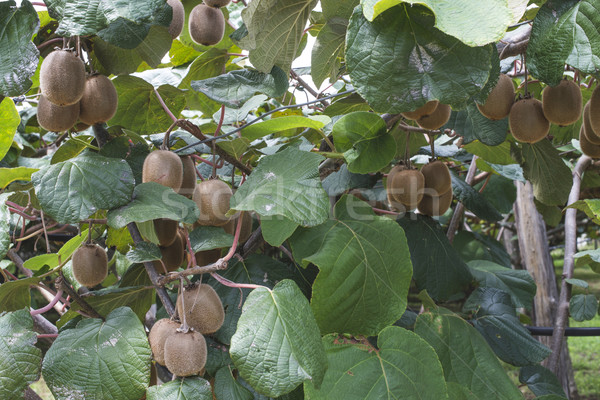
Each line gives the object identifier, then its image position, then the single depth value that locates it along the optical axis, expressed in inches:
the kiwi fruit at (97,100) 36.3
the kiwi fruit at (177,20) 38.9
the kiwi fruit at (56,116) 35.7
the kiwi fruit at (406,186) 46.2
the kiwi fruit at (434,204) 49.9
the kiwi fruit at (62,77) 33.2
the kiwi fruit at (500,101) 41.1
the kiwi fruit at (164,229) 37.6
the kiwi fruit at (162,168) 34.6
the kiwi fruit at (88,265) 40.4
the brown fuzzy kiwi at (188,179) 39.7
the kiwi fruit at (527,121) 41.3
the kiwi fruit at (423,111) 34.2
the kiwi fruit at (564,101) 39.4
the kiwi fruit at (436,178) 48.5
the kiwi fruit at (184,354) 28.7
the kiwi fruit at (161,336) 30.7
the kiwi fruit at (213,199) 35.3
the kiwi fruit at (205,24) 45.4
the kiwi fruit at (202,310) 31.5
